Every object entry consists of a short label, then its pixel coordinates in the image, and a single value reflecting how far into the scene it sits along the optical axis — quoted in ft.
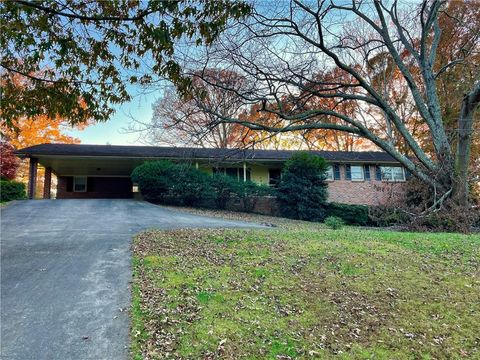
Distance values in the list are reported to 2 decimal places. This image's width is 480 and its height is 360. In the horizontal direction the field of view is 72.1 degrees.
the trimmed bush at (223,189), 61.82
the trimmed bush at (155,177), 59.21
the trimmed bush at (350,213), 62.90
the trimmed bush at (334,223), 46.52
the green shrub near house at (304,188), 61.31
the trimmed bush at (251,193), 63.72
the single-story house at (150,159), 66.90
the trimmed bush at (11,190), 56.59
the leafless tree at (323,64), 30.50
